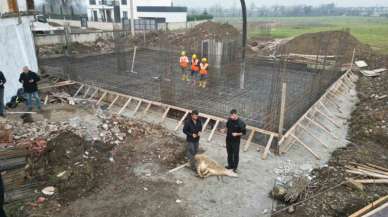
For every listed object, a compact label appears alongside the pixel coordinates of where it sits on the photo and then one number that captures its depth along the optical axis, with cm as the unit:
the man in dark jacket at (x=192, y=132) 652
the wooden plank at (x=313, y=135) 823
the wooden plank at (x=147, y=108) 994
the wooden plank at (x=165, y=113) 954
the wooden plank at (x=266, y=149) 746
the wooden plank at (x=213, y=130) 842
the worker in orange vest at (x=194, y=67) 1290
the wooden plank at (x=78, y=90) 1190
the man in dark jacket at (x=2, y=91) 916
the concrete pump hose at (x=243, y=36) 1150
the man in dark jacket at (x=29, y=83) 944
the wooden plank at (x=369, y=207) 512
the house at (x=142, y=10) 4847
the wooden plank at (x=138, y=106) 1014
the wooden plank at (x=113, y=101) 1072
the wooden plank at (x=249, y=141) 788
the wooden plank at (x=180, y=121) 896
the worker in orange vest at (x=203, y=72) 1236
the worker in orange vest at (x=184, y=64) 1330
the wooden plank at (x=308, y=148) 759
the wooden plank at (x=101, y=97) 1109
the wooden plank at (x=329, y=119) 964
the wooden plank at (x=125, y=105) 1013
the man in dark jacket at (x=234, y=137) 631
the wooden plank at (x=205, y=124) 876
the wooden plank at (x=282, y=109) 748
